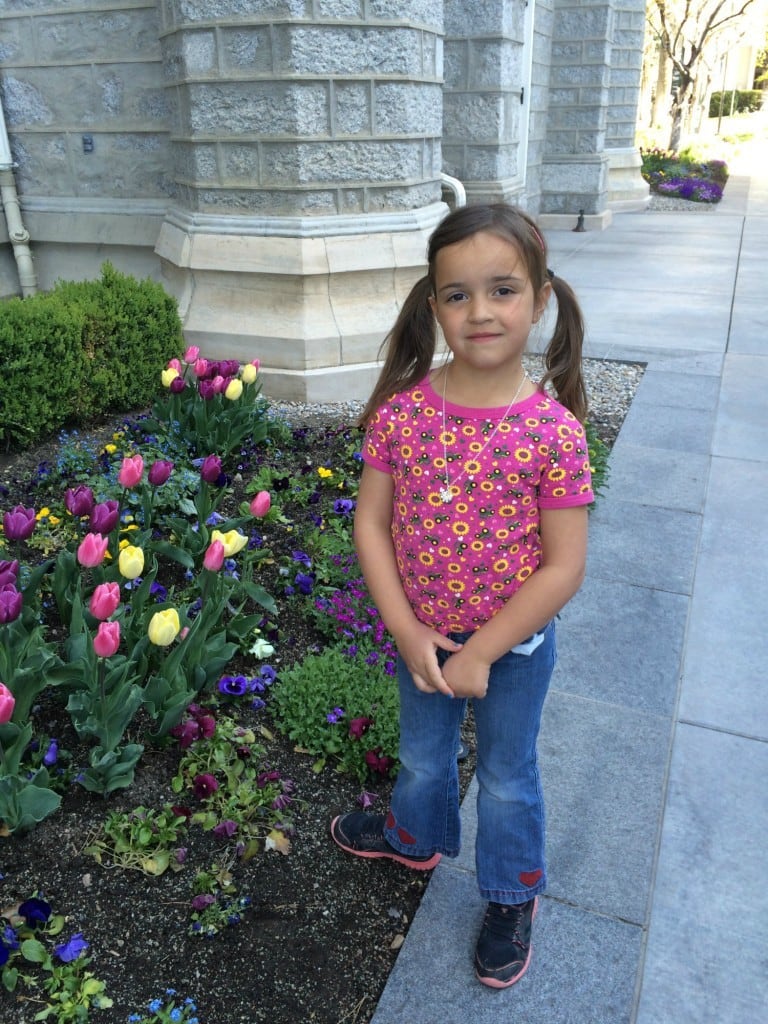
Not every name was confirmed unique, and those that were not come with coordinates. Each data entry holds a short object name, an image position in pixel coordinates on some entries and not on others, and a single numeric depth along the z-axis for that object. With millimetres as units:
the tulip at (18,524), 2537
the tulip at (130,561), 2197
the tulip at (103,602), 1993
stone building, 5168
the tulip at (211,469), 3094
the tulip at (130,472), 2604
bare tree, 19266
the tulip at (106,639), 1899
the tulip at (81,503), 2609
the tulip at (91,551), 2193
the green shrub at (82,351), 4465
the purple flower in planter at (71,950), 1850
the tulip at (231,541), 2492
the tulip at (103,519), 2455
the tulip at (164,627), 2125
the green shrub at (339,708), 2500
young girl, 1561
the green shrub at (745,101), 49150
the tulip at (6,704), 1798
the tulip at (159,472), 2859
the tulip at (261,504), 2732
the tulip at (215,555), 2395
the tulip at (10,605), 2076
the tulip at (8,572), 2165
